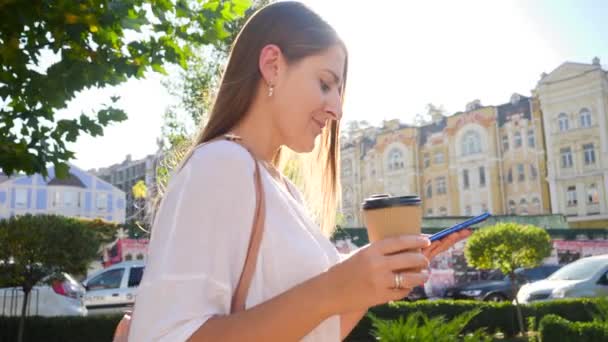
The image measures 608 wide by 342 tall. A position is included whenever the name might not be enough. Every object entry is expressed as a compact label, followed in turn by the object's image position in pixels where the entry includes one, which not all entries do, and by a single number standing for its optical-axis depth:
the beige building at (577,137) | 37.41
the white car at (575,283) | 11.67
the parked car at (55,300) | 9.85
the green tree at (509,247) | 12.02
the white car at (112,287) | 13.36
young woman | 1.05
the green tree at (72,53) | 4.11
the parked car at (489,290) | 17.22
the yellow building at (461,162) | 40.75
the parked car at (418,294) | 18.89
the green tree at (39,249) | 8.80
